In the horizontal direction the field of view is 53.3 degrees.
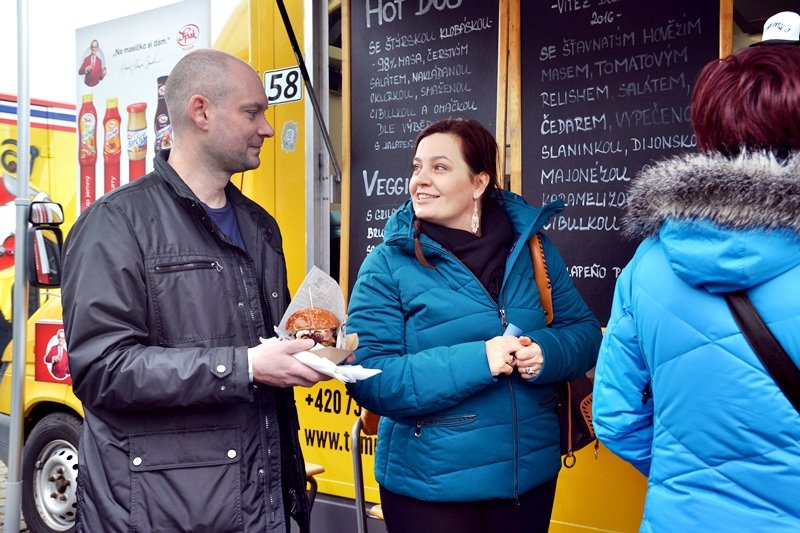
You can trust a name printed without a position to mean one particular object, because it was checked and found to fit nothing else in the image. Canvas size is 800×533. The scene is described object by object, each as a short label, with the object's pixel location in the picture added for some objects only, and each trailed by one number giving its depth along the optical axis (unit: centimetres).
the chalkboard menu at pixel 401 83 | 404
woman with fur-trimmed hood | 143
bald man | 204
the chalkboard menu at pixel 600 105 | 345
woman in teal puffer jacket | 242
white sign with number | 438
